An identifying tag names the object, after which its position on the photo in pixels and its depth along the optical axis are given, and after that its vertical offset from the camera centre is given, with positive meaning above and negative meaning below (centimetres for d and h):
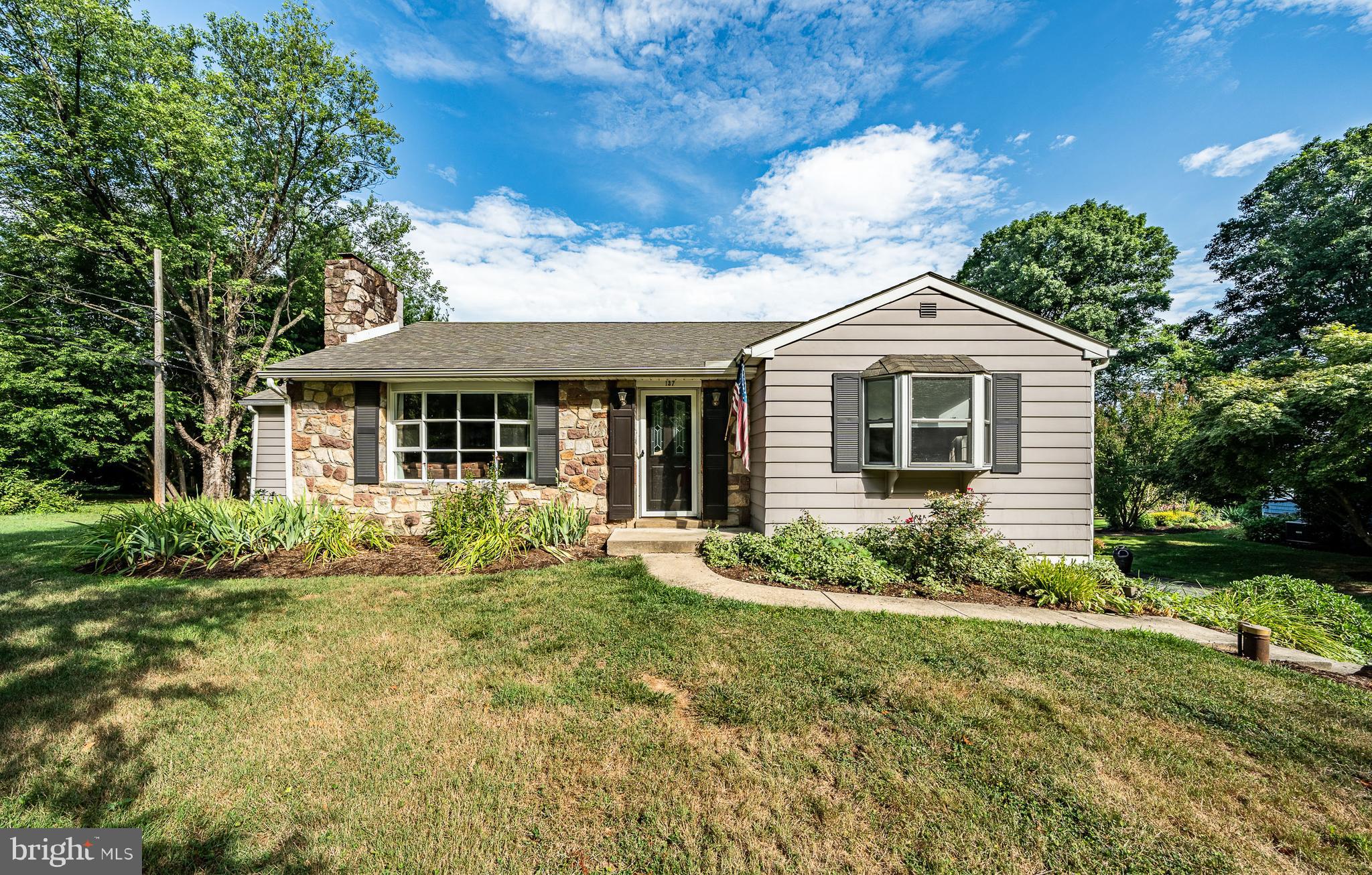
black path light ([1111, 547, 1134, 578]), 652 -170
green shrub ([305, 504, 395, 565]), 618 -142
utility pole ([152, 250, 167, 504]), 869 +45
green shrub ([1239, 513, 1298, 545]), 1081 -223
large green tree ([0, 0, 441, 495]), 1138 +685
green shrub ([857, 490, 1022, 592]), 532 -134
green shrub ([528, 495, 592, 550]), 655 -130
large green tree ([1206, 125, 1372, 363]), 1270 +513
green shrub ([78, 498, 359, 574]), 586 -130
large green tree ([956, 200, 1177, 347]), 1595 +545
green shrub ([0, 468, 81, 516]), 1190 -163
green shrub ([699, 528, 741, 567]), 567 -146
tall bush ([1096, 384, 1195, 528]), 1232 -42
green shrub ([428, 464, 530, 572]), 602 -130
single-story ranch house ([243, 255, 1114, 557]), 616 +27
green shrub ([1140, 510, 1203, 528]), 1416 -260
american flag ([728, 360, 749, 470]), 657 +23
